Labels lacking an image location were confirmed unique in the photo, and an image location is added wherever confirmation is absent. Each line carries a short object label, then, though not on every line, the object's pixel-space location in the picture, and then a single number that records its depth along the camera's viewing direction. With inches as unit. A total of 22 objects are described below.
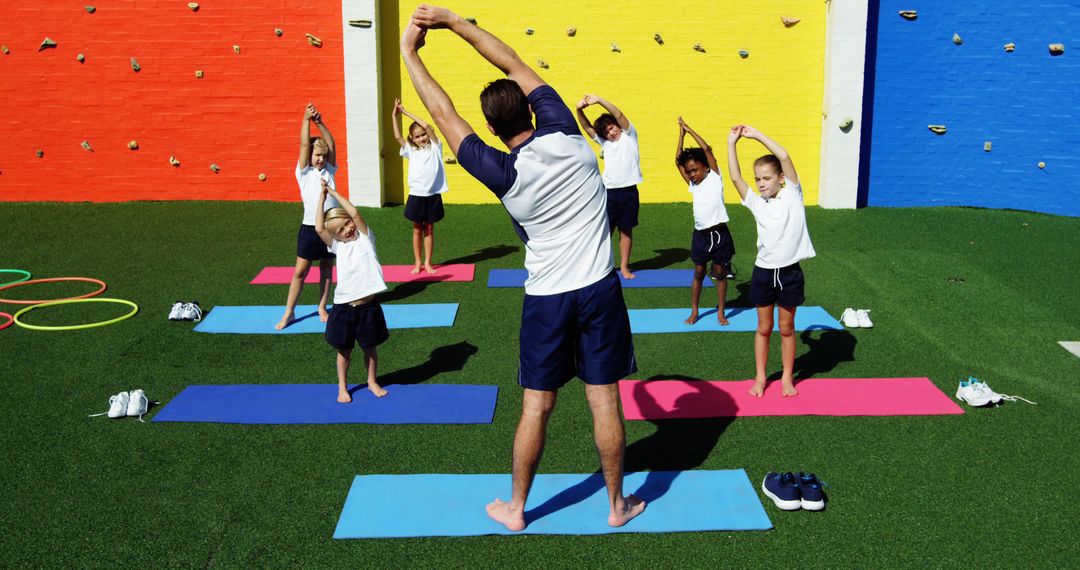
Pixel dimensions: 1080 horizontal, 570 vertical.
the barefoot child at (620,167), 366.0
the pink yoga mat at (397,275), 371.2
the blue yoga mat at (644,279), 362.6
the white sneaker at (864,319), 303.0
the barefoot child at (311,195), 306.7
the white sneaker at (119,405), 231.6
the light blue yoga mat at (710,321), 305.4
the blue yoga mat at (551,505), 178.7
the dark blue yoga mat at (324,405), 231.9
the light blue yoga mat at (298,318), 308.3
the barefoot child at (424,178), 373.1
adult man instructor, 161.9
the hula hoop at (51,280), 331.6
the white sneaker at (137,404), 232.5
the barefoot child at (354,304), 243.1
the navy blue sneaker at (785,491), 184.1
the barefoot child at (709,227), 309.1
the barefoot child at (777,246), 240.2
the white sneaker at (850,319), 304.3
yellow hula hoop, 300.7
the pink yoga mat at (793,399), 234.4
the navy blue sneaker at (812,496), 183.8
